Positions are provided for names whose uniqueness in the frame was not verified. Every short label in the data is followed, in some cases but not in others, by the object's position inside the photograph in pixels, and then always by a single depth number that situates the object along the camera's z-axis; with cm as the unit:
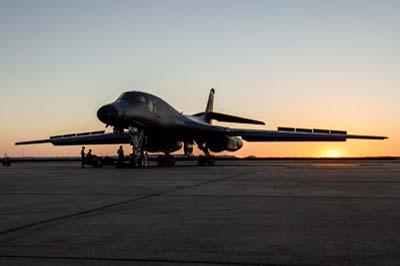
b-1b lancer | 2439
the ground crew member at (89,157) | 3045
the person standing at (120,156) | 2550
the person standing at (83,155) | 2861
